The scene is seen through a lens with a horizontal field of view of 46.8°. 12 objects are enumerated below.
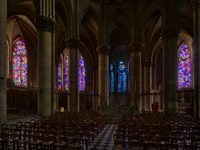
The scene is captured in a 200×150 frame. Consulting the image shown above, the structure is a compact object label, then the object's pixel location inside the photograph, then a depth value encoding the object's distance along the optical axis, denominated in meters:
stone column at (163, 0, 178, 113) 25.91
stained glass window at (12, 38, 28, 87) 40.81
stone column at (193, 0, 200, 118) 21.02
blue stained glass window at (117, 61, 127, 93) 49.61
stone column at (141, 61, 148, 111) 40.28
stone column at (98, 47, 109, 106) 35.91
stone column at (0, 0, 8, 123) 14.20
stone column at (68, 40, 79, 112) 29.98
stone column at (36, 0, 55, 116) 21.47
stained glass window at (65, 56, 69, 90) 47.84
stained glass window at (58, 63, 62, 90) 47.45
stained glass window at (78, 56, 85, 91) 49.75
